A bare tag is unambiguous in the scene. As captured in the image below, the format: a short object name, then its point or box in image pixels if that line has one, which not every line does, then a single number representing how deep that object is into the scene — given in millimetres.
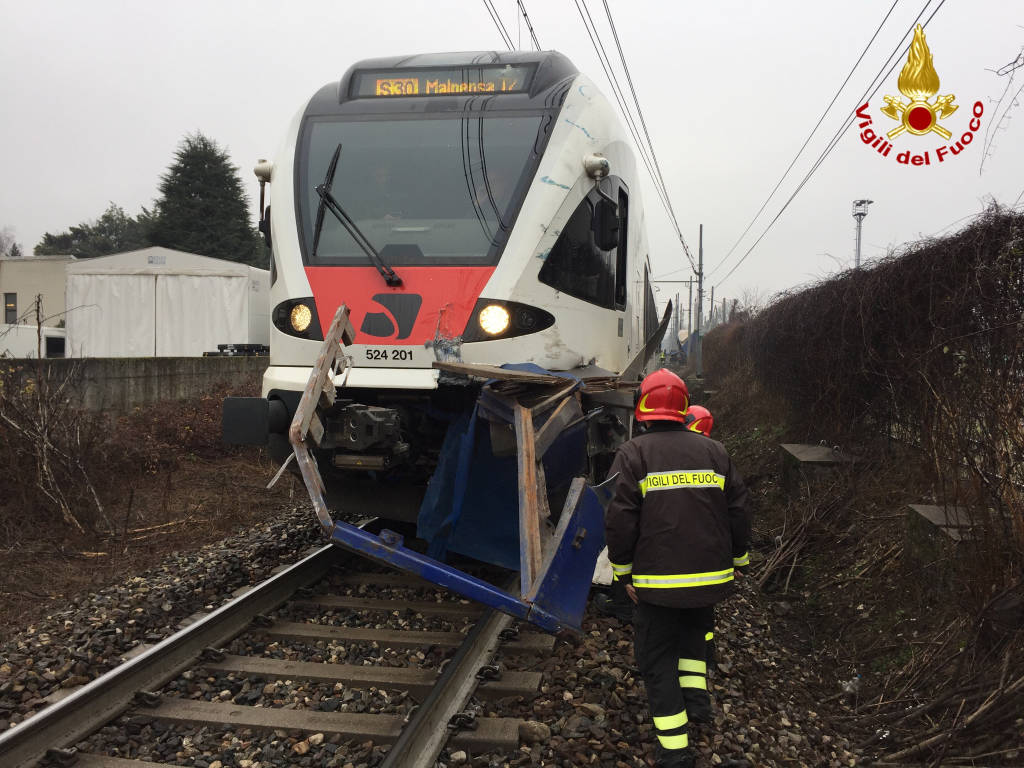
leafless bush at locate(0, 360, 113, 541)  7180
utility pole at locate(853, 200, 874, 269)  28128
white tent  18844
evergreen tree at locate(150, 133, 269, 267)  36906
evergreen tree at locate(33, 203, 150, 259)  54531
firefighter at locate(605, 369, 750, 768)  3275
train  4859
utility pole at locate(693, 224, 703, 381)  27498
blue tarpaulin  4730
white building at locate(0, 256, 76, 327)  37719
